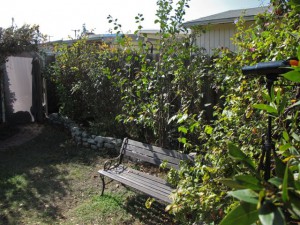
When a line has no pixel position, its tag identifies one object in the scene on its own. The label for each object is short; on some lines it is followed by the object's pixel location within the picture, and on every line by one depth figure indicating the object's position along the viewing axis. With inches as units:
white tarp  289.7
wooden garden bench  116.4
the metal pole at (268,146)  40.8
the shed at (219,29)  253.4
